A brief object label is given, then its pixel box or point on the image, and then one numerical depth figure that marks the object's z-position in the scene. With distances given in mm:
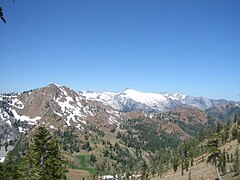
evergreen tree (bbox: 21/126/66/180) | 35426
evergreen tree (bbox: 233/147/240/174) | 72503
